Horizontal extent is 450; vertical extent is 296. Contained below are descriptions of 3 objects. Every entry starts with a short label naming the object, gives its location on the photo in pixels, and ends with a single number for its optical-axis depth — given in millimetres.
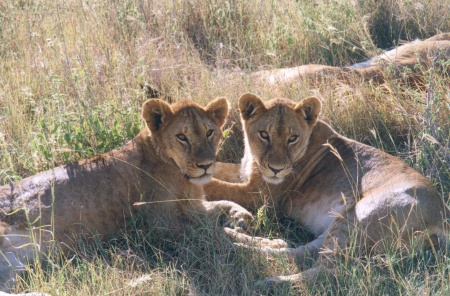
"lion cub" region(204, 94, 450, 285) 9461
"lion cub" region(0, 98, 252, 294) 9727
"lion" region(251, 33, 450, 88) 13852
